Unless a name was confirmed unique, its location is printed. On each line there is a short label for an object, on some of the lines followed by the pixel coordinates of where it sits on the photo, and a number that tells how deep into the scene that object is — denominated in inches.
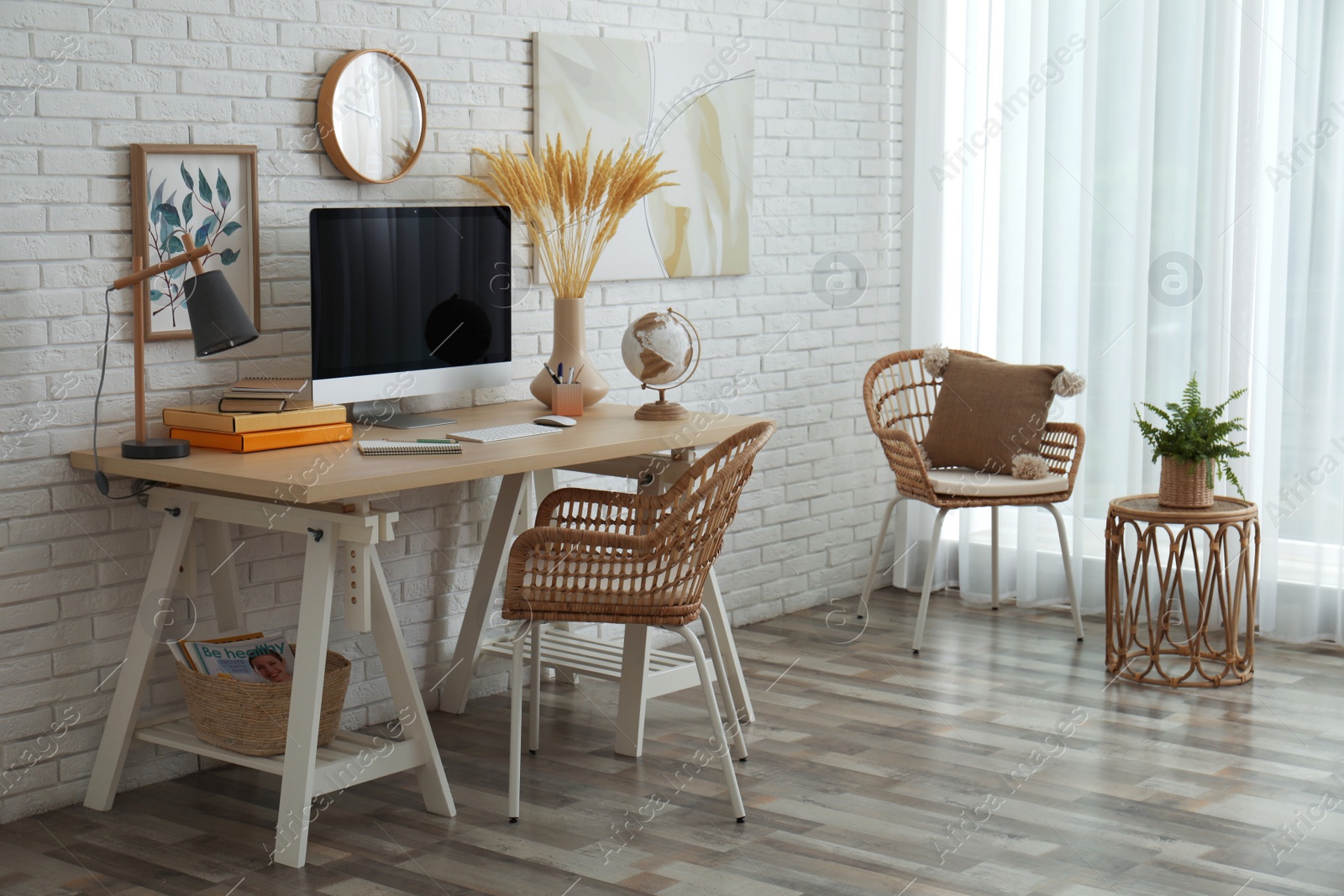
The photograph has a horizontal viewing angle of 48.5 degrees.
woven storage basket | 114.0
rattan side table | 151.5
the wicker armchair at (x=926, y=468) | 167.5
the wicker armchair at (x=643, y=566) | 112.6
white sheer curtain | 167.3
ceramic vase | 144.6
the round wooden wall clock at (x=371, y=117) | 131.0
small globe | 138.9
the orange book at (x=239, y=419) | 116.2
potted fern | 150.7
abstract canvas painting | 152.6
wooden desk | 108.5
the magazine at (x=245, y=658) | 117.3
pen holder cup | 140.9
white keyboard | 124.4
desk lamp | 109.9
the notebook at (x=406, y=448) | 116.4
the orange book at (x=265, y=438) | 116.1
